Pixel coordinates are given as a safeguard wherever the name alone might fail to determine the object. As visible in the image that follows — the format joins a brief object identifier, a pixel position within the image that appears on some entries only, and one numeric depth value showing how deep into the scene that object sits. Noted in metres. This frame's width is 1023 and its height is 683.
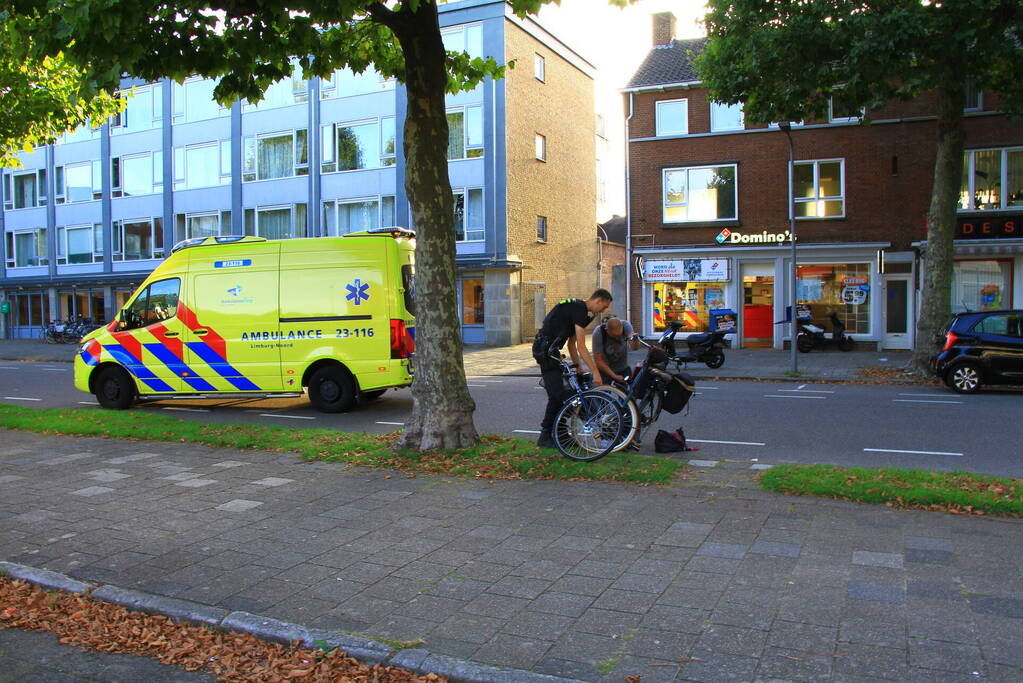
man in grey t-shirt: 8.40
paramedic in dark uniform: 7.86
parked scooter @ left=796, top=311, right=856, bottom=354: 23.14
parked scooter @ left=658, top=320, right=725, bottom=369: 19.12
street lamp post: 17.00
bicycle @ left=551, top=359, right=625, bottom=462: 7.63
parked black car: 14.10
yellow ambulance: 12.09
